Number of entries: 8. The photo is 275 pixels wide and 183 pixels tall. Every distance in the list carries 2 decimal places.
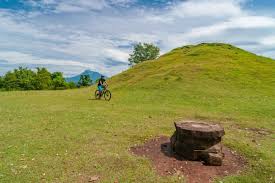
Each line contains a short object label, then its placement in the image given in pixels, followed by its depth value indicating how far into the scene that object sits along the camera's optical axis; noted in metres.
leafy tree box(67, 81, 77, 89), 61.94
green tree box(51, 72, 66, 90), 60.55
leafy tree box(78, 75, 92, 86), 63.11
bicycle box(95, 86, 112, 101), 18.54
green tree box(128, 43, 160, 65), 66.27
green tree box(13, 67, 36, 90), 57.41
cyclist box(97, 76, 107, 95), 18.47
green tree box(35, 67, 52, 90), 57.40
